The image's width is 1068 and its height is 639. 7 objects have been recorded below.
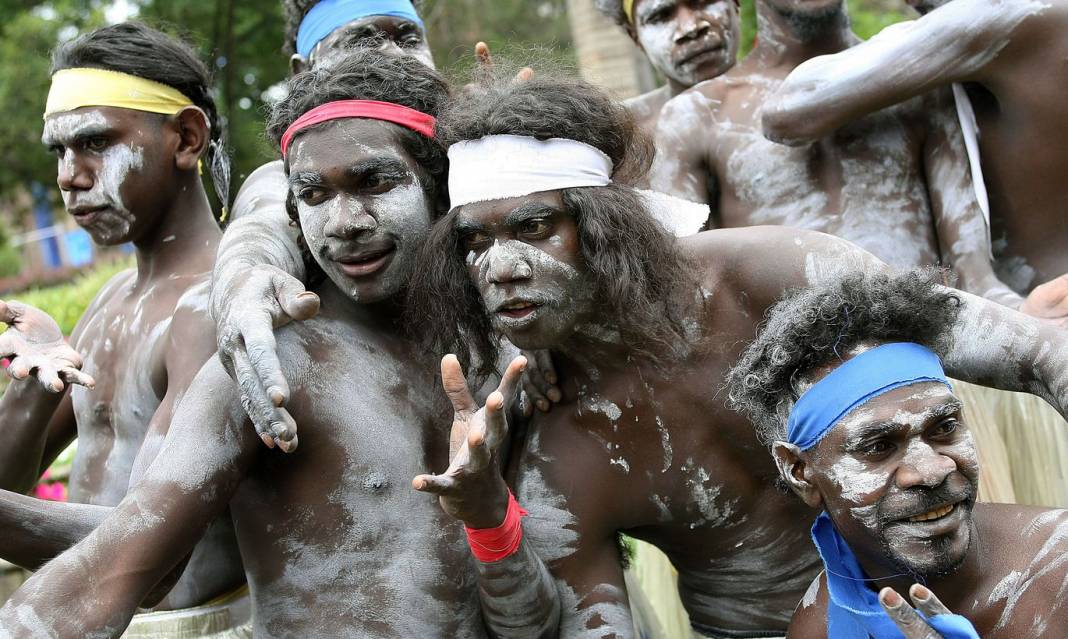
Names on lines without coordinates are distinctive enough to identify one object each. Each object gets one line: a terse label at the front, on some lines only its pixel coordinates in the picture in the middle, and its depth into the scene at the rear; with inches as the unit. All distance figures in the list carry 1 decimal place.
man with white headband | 109.6
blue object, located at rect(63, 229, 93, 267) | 740.6
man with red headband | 105.4
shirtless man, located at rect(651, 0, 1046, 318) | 135.4
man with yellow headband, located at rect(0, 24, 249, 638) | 129.2
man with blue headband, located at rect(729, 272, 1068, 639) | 90.2
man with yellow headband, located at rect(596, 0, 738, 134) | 159.9
